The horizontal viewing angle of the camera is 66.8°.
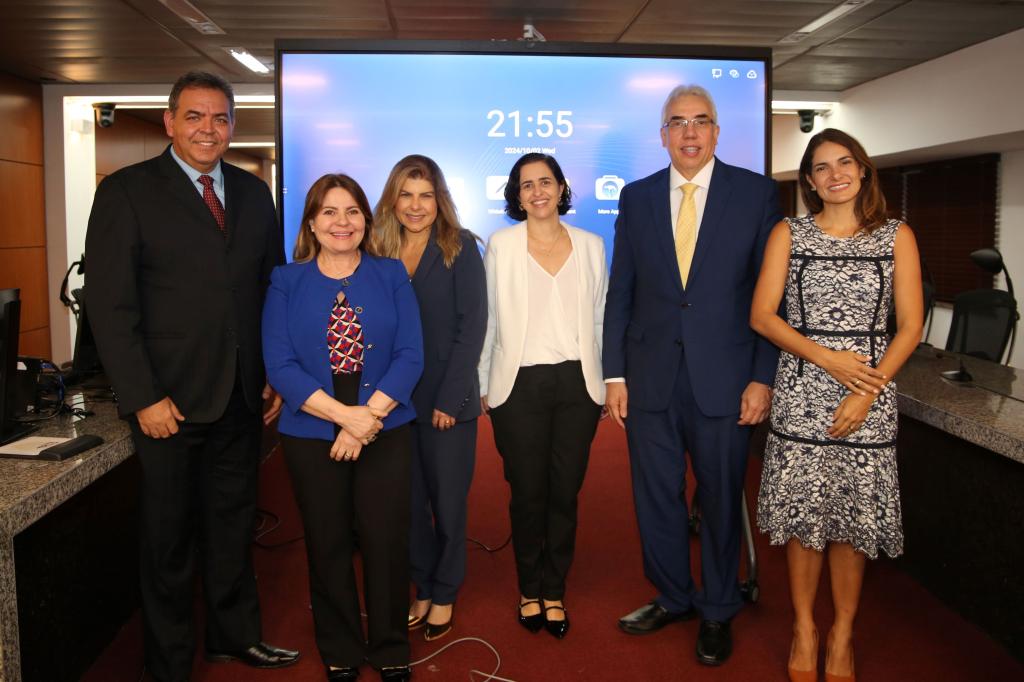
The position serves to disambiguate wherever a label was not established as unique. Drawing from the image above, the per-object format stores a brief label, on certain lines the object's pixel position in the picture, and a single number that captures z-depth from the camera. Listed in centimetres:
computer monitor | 217
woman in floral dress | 220
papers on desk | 210
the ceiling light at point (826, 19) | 554
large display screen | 354
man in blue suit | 244
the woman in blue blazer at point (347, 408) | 217
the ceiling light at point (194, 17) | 538
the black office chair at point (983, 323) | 427
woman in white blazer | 252
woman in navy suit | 248
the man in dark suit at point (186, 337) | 211
